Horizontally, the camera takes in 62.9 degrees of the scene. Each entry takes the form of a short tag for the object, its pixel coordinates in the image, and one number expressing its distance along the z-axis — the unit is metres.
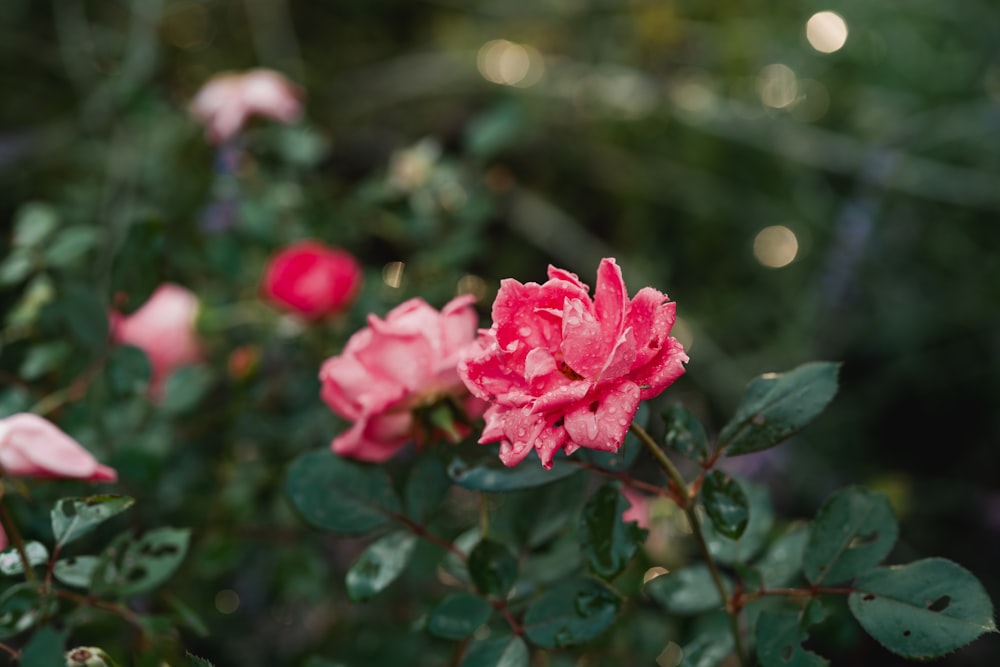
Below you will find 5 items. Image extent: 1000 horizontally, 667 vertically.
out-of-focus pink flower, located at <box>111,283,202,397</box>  0.77
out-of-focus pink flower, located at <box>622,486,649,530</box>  0.69
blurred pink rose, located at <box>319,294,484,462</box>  0.44
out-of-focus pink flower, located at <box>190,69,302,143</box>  0.92
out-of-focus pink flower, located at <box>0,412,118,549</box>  0.44
